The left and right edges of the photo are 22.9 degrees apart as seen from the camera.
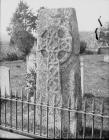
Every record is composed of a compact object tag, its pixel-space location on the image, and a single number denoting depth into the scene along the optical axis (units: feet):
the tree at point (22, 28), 81.97
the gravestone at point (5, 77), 26.32
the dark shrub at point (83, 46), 86.30
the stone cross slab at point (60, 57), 17.37
